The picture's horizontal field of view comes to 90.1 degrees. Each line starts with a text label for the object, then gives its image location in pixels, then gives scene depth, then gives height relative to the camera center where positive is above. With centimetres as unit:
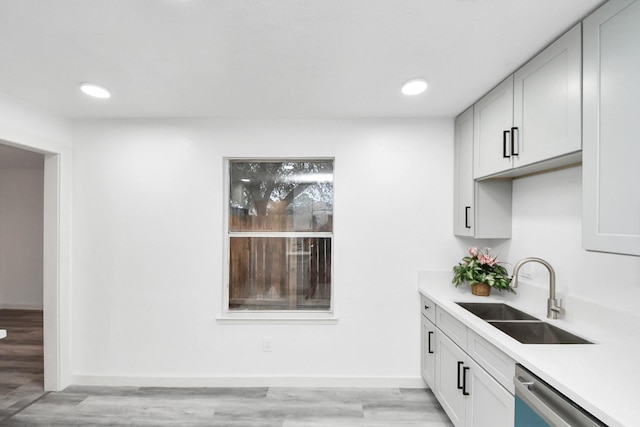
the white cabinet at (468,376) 153 -96
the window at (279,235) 291 -23
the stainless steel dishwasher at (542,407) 107 -73
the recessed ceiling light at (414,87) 202 +81
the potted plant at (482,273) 238 -49
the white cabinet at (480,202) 244 +6
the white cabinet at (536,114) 144 +52
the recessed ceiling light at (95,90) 209 +80
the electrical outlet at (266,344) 277 -117
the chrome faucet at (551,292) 188 -49
